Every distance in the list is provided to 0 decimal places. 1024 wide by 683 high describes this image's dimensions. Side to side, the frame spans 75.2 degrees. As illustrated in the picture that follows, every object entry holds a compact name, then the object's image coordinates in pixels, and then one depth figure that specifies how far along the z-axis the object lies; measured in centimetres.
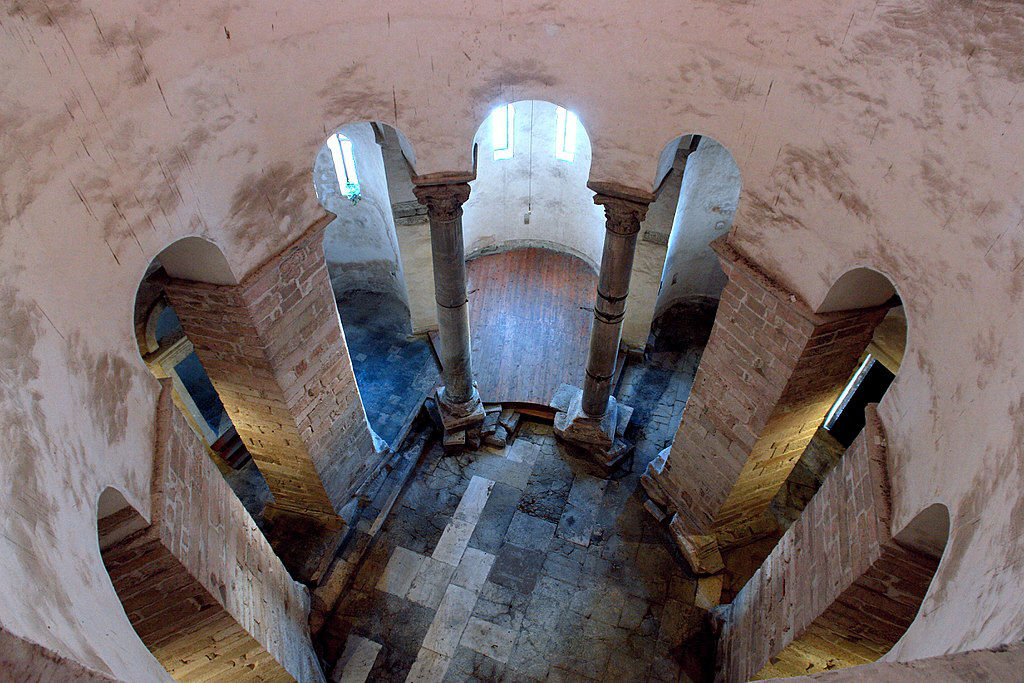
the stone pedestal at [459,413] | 899
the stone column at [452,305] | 661
